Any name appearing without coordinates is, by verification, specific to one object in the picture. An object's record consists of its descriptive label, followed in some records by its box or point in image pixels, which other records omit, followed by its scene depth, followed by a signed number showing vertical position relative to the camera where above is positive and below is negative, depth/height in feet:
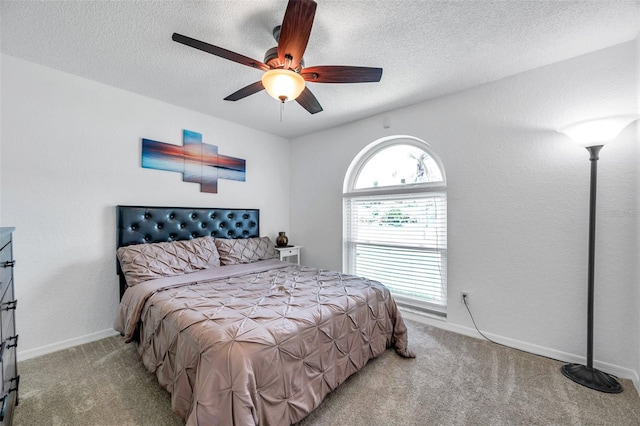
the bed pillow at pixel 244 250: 9.68 -1.53
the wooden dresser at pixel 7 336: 3.69 -2.06
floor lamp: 5.61 -0.13
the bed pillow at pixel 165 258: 7.31 -1.49
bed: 3.94 -2.14
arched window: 9.26 -0.30
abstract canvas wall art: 9.07 +1.89
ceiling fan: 4.36 +2.99
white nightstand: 11.84 -1.87
